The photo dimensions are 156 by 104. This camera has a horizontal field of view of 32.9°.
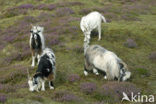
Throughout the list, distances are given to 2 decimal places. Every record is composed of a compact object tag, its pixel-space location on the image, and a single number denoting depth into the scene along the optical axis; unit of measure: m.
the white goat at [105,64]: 14.77
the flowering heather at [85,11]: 33.59
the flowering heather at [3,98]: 11.86
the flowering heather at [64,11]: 32.66
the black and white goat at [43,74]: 13.41
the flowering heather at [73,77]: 15.18
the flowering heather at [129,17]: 31.33
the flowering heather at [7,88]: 13.83
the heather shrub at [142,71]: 16.40
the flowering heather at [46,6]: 35.61
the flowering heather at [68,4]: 36.50
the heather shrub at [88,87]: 13.76
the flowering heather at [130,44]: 20.82
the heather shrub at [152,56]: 18.91
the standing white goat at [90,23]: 21.44
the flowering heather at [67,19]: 27.81
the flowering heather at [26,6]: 36.78
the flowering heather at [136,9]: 35.91
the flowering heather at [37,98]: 12.10
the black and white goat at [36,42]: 16.73
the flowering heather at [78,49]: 19.38
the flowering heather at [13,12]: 34.47
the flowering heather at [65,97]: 12.45
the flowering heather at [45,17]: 31.07
